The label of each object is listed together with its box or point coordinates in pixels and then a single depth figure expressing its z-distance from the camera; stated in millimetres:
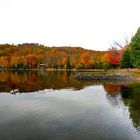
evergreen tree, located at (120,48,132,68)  40929
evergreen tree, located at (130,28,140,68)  34524
